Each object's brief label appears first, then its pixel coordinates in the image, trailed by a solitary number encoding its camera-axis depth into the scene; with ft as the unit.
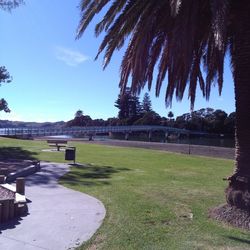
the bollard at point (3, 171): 30.01
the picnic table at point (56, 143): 69.45
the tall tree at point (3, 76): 67.79
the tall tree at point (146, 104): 319.32
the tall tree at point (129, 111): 293.31
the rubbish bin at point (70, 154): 41.38
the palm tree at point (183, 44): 18.19
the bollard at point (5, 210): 16.80
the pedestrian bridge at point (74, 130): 126.61
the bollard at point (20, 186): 21.14
